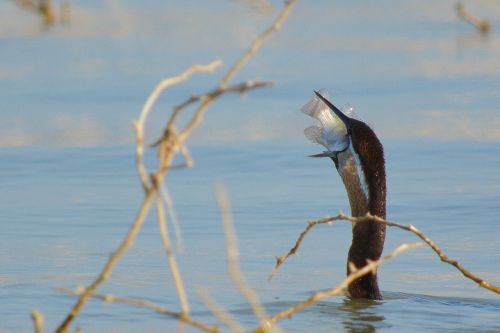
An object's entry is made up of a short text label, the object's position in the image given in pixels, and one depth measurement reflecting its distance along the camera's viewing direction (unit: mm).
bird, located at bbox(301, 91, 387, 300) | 11742
